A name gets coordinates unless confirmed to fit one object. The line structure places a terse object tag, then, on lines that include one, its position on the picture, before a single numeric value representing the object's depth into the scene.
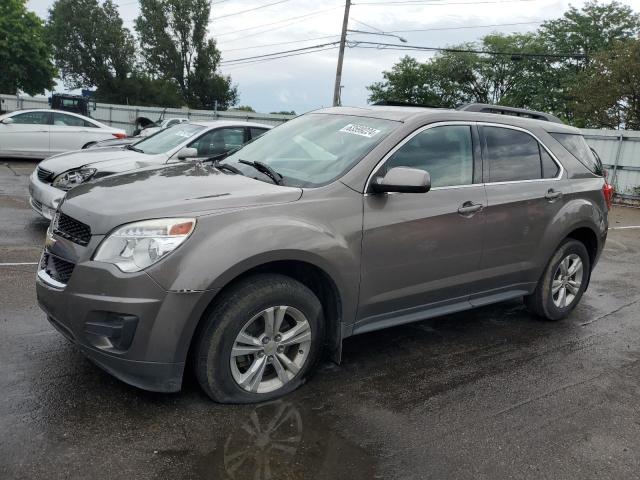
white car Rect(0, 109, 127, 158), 13.66
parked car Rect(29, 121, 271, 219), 6.90
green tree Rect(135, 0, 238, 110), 64.38
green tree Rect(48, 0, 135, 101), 63.59
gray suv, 2.93
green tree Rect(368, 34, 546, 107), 53.84
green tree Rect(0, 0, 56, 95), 40.03
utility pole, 27.97
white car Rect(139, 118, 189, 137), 13.58
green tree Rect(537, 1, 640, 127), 44.09
